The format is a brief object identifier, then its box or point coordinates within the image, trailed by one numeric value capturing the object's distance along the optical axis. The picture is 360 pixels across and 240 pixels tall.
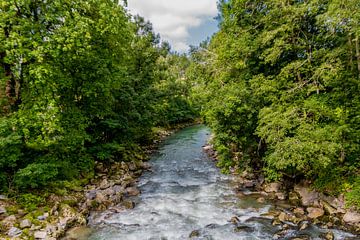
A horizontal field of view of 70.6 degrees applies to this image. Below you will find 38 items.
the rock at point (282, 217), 9.66
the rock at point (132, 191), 12.72
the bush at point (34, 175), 9.36
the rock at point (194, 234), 8.81
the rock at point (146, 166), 17.18
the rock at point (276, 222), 9.42
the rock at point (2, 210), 8.59
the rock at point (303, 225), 9.02
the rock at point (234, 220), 9.73
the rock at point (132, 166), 16.43
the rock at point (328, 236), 8.29
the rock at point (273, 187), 12.44
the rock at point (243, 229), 9.13
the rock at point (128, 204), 11.20
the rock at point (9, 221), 8.18
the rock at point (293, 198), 11.12
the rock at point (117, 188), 12.73
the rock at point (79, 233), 8.68
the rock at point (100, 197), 11.29
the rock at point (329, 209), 9.68
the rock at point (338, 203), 9.63
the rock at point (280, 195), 11.64
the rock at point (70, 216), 9.23
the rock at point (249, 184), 13.30
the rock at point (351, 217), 8.91
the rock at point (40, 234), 8.13
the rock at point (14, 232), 7.87
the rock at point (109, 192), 12.10
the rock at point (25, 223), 8.36
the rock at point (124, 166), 15.81
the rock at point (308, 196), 10.65
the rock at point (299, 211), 10.06
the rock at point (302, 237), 8.38
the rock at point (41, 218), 8.95
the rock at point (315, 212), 9.71
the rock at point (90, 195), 11.45
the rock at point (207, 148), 22.34
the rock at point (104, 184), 12.74
